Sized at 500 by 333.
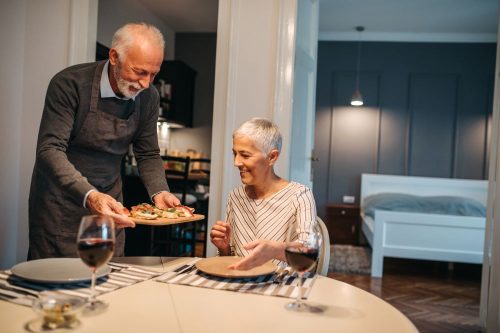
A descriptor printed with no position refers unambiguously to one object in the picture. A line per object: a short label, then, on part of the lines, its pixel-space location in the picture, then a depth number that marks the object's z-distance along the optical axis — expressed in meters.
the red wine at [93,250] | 0.98
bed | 4.55
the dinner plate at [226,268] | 1.24
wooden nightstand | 6.29
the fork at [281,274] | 1.27
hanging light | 6.16
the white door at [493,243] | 2.87
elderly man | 1.73
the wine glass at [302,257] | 1.05
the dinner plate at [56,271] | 1.12
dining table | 0.93
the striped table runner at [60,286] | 1.05
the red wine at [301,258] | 1.05
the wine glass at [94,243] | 0.98
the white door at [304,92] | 2.99
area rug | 4.86
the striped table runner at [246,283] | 1.18
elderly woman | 1.67
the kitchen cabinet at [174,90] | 6.02
